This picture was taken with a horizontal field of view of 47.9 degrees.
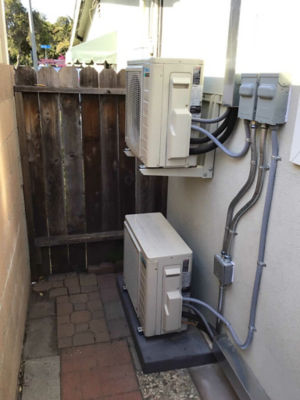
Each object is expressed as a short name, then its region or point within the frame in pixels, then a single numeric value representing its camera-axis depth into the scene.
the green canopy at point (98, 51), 5.82
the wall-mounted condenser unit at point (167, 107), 1.87
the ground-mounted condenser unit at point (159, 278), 2.14
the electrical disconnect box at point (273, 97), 1.42
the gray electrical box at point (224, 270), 2.00
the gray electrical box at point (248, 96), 1.57
